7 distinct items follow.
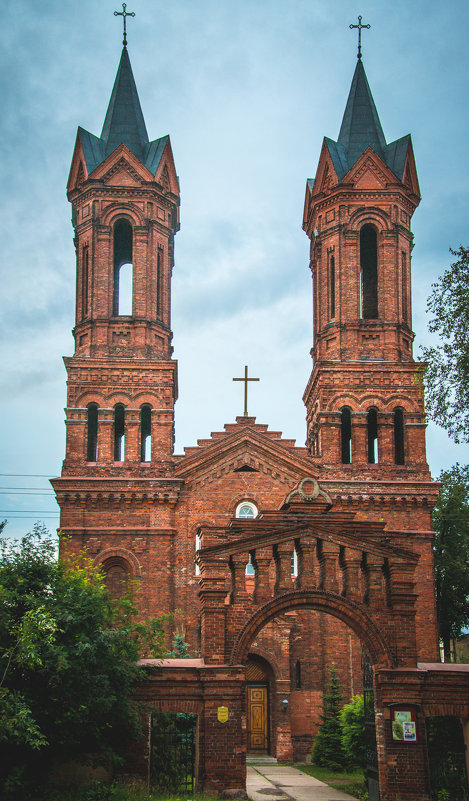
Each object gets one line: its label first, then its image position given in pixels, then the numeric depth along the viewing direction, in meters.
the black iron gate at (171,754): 23.22
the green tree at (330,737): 33.09
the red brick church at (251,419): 36.72
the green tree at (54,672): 20.36
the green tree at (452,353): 26.23
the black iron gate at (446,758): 23.84
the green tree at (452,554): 48.62
